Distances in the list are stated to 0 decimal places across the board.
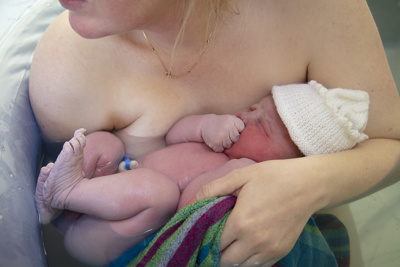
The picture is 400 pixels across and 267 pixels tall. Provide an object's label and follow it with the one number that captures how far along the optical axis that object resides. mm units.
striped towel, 671
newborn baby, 785
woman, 703
